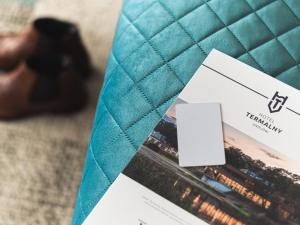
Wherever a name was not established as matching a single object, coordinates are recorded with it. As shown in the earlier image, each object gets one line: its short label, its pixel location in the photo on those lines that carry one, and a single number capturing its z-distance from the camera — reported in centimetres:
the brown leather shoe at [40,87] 93
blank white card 51
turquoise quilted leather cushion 53
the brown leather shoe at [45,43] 97
